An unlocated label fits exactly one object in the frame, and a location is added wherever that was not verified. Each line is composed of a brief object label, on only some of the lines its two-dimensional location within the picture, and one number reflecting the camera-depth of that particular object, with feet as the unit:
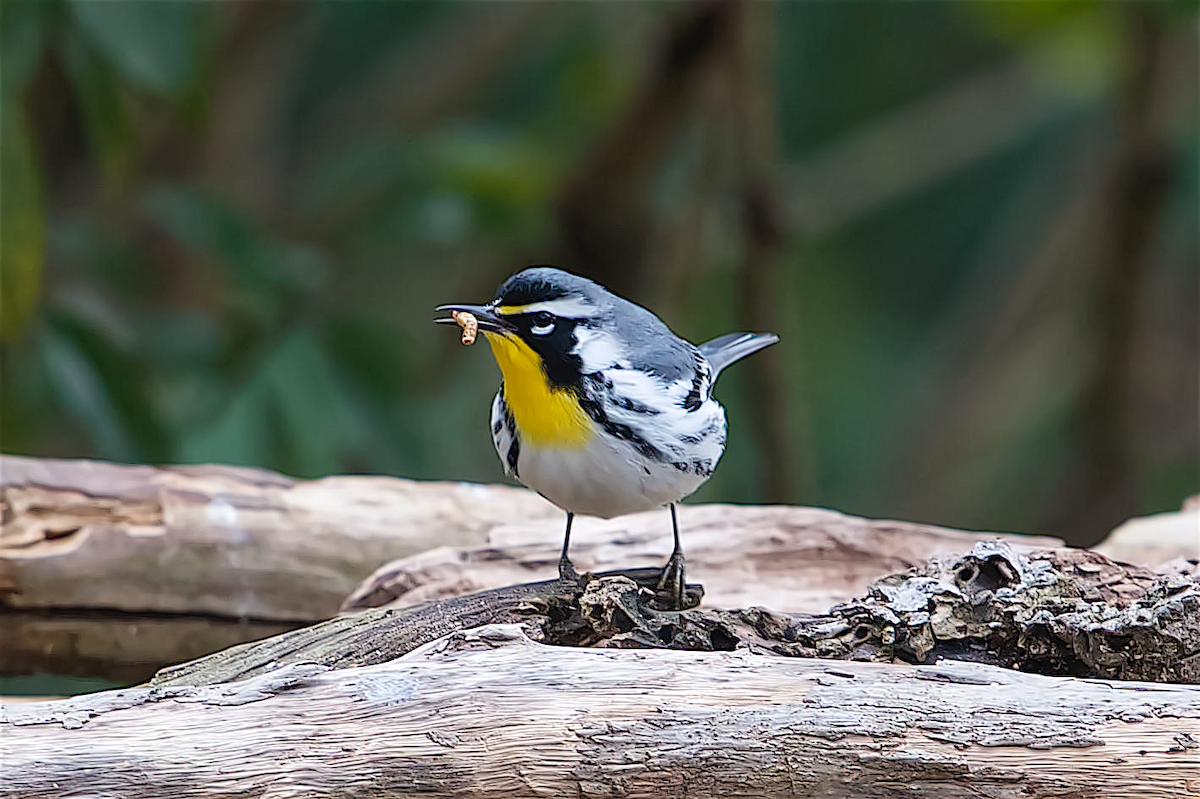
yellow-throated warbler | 12.83
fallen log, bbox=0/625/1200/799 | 9.98
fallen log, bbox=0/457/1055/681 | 16.72
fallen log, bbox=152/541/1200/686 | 11.72
